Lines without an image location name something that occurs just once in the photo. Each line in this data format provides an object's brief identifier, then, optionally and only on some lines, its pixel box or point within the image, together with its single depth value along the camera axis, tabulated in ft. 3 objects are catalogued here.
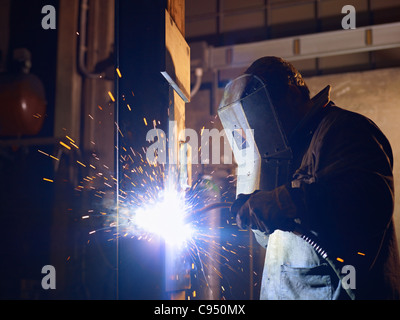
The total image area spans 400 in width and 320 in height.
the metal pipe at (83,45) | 17.24
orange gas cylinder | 15.11
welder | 5.04
